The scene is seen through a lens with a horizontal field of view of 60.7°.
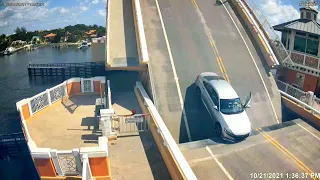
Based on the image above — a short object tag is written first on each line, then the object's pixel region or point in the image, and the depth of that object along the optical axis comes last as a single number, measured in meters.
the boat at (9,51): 92.19
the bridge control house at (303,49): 22.39
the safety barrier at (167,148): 10.96
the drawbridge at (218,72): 14.06
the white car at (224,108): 15.13
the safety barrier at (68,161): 10.66
